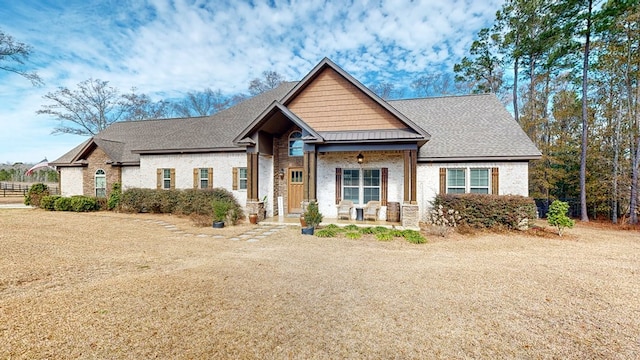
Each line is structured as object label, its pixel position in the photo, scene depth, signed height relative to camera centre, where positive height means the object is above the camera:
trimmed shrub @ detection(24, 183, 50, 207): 16.06 -0.74
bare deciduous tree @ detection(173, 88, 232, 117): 35.06 +10.83
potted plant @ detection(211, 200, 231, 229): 10.50 -1.29
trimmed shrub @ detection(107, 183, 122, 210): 14.97 -0.96
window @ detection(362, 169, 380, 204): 12.36 -0.23
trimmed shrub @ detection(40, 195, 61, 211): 15.15 -1.11
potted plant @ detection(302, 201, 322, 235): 9.69 -1.36
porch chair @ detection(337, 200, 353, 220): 11.86 -1.33
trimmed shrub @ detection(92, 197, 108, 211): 15.27 -1.22
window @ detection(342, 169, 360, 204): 12.59 -0.23
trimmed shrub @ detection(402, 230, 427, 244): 8.26 -1.88
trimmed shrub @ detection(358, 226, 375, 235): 9.45 -1.86
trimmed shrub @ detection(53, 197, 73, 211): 14.85 -1.21
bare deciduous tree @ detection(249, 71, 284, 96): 31.41 +12.23
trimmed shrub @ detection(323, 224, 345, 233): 9.51 -1.79
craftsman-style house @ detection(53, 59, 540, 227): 10.91 +1.36
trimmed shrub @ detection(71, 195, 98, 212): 14.61 -1.20
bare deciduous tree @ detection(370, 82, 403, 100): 32.71 +11.44
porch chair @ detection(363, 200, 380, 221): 11.46 -1.37
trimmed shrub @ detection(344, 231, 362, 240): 8.81 -1.89
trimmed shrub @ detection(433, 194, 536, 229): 9.58 -1.16
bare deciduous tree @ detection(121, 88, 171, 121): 31.17 +9.63
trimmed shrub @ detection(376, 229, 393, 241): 8.57 -1.89
